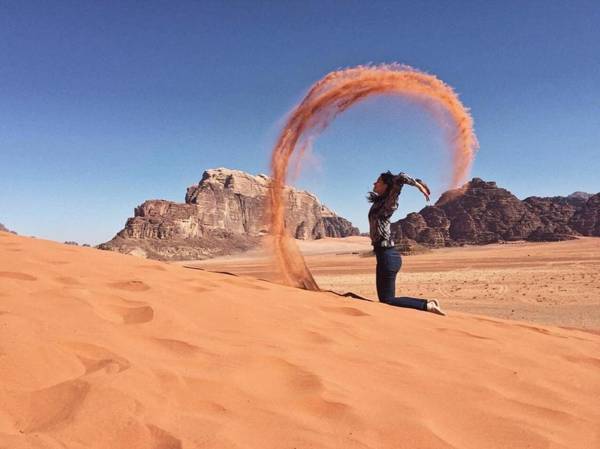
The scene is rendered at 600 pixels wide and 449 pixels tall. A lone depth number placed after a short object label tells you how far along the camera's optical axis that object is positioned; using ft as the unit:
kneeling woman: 19.40
